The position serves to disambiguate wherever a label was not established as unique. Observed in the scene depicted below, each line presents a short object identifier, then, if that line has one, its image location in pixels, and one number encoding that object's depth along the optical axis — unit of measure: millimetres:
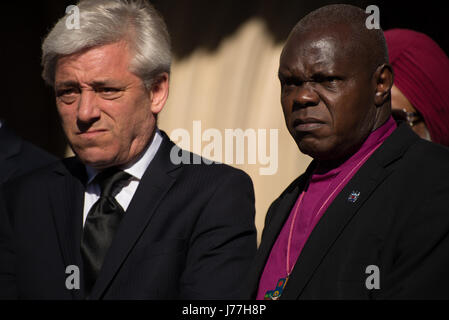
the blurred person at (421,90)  5965
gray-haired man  4621
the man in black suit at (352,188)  3658
